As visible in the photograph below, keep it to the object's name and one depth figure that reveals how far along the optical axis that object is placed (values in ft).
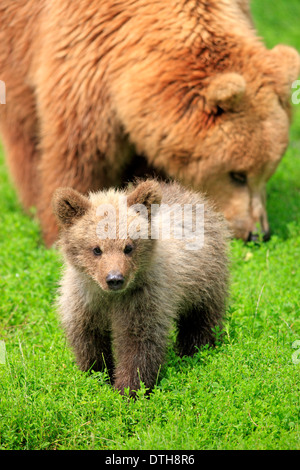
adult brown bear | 43.27
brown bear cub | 28.58
